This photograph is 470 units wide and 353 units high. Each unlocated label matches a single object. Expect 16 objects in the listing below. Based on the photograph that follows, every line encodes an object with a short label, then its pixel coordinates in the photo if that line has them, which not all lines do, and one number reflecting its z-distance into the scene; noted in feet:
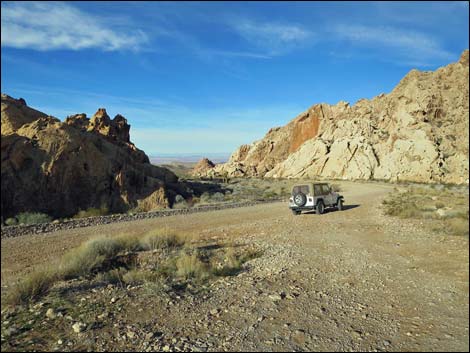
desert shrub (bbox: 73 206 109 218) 59.33
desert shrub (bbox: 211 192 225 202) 100.53
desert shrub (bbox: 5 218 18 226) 30.58
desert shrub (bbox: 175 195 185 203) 87.69
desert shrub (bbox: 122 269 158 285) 25.84
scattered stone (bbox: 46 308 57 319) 19.20
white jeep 65.92
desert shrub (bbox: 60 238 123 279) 26.89
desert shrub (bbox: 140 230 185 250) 38.24
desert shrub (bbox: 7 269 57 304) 20.15
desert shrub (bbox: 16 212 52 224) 33.85
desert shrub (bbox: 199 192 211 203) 97.60
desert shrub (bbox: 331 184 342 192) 138.99
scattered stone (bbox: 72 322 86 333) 17.74
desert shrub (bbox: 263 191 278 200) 118.27
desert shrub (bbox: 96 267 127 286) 25.88
